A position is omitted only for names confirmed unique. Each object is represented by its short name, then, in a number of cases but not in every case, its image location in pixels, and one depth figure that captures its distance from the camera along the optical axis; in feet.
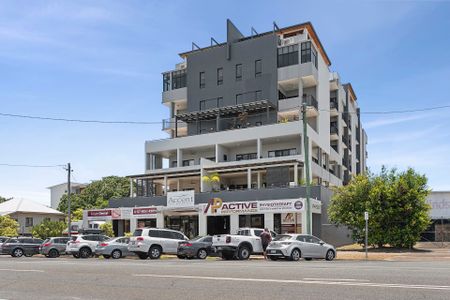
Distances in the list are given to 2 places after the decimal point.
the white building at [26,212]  230.27
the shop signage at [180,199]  147.95
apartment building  147.64
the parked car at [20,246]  119.65
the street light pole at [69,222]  149.89
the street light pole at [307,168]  104.63
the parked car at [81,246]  106.93
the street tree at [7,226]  185.57
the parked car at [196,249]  92.79
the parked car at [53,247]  114.52
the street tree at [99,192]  276.41
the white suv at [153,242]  93.91
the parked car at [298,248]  82.43
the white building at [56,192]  348.55
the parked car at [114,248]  99.96
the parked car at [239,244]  88.43
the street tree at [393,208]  116.47
